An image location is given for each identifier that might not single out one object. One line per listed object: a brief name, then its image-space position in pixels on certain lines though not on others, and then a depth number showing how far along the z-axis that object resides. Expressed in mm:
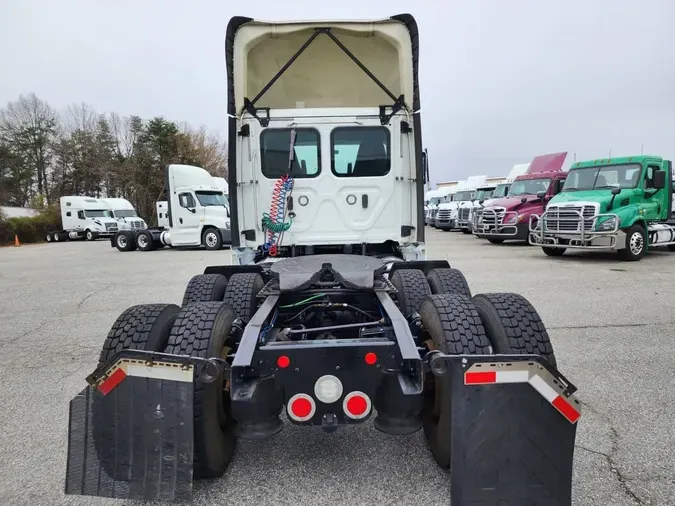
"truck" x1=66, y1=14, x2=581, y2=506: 1830
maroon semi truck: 14859
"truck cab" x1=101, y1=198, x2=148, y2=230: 28828
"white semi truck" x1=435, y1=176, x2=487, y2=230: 24920
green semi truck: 10525
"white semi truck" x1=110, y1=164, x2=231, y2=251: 16797
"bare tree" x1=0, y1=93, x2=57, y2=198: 40250
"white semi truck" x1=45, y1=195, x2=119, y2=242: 28875
